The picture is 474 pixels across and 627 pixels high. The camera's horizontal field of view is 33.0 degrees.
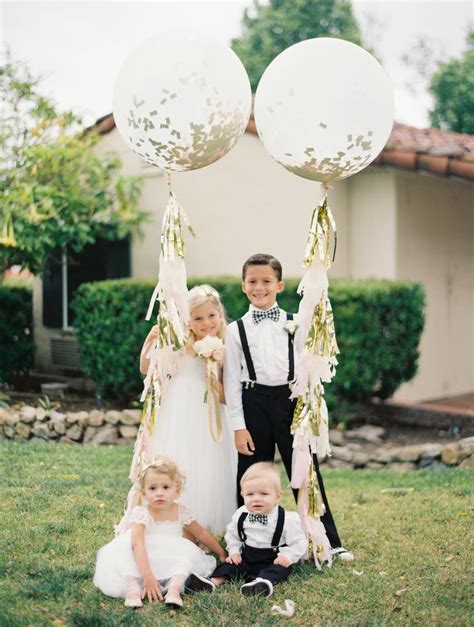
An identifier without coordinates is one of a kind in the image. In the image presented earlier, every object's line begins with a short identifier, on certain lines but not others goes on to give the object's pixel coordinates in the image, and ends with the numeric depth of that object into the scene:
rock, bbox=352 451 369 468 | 7.08
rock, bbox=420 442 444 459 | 6.77
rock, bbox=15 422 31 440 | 7.67
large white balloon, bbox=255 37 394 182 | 3.64
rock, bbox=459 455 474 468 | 6.60
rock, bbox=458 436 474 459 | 6.64
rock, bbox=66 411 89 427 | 7.84
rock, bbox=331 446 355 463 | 7.15
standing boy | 4.17
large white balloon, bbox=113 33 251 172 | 3.70
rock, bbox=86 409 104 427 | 7.88
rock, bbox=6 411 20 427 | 7.70
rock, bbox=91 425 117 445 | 7.71
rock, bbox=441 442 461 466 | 6.65
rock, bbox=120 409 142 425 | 7.81
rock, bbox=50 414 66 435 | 7.79
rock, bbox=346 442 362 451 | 7.51
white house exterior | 8.88
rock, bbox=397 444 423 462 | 6.84
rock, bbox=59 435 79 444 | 7.74
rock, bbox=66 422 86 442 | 7.79
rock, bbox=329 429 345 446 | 7.65
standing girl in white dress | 4.32
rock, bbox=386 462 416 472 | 6.85
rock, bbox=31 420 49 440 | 7.70
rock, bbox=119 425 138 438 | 7.77
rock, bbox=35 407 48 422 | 7.79
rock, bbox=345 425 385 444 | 7.84
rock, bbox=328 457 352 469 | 7.13
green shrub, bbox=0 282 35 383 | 10.19
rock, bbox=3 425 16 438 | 7.68
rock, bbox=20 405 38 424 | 7.75
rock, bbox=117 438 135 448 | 7.68
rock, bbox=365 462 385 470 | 7.00
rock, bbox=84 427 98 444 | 7.79
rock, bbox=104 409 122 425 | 7.89
